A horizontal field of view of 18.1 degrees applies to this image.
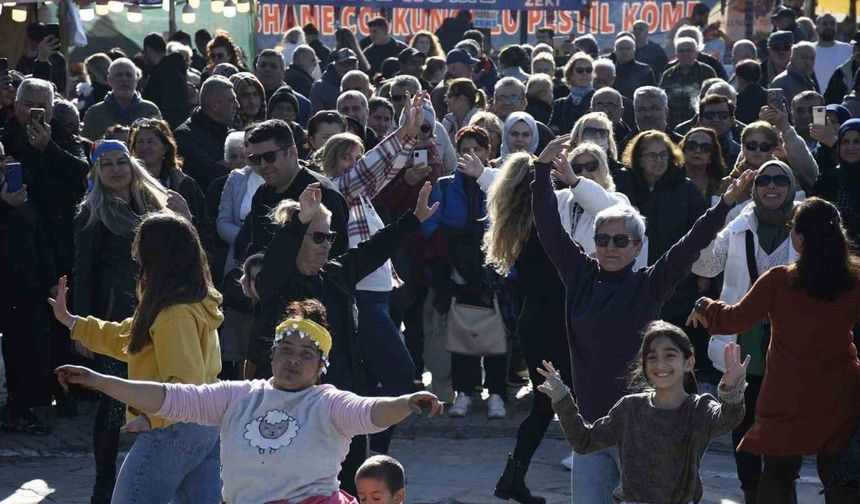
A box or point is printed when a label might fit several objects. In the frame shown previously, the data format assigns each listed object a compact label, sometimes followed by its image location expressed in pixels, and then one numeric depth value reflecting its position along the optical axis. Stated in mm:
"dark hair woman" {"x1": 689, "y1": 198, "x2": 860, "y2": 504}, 11586
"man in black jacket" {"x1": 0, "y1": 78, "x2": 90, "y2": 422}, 16546
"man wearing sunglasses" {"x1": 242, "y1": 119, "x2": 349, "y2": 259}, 12620
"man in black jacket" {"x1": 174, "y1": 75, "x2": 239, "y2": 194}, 17973
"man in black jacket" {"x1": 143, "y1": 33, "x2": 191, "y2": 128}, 22146
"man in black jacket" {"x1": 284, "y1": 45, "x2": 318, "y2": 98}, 26226
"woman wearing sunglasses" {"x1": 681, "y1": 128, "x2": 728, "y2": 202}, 17160
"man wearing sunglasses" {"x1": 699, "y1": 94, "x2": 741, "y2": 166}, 18746
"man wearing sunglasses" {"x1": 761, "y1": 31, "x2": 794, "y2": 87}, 26146
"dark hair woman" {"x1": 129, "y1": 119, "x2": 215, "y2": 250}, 15466
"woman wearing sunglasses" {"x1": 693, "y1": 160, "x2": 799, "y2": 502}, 13293
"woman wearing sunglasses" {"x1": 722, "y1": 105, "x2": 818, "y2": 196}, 16160
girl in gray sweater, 9946
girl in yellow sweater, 10166
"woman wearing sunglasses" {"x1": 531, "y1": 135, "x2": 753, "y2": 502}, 11206
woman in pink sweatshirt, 8873
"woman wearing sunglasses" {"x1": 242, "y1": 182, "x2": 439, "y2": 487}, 11193
